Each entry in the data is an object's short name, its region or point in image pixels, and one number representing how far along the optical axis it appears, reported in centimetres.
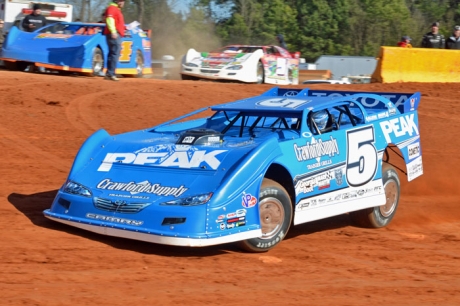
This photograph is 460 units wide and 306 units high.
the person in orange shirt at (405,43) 2073
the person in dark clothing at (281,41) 2292
